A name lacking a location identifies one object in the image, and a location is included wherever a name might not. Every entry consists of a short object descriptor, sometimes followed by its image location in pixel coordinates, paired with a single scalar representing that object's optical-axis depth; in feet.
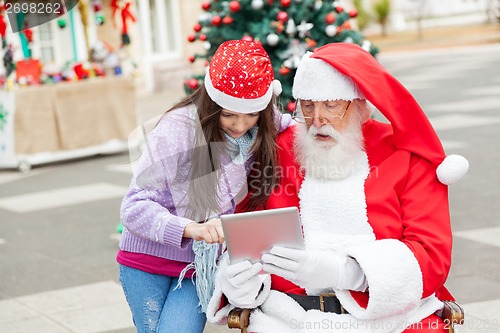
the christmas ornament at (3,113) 29.12
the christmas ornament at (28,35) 29.09
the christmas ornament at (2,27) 28.50
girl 9.00
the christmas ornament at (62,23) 29.53
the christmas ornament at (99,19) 29.29
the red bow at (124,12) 21.99
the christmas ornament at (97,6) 30.19
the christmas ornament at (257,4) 16.38
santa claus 8.46
